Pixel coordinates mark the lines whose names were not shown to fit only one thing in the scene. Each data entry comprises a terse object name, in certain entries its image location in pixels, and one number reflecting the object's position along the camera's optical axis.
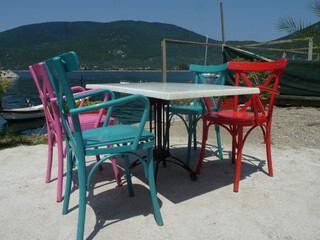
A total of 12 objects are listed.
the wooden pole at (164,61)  4.46
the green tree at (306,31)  4.50
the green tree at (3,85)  3.49
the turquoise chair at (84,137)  1.22
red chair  1.94
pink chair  1.65
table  1.33
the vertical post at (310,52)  6.62
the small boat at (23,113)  12.35
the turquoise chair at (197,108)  2.52
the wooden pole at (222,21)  6.47
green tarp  6.49
